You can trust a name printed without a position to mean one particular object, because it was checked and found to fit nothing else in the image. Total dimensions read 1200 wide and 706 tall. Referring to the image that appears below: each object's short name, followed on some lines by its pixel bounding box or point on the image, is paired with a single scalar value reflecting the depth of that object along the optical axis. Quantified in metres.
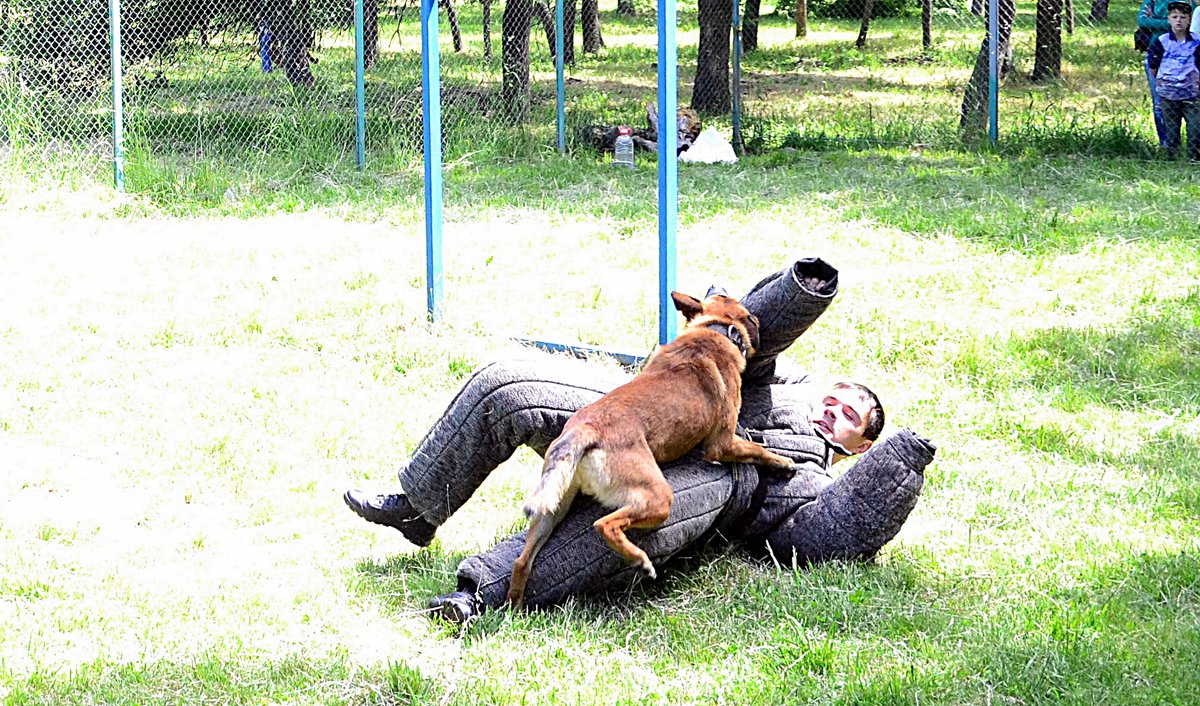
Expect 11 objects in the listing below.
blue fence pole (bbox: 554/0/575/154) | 12.68
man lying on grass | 3.45
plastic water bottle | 11.98
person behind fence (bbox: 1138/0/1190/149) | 13.66
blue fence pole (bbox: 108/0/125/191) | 10.70
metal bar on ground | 6.00
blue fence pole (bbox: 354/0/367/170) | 11.78
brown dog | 3.27
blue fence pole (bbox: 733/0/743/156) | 12.10
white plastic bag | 12.10
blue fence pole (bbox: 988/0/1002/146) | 11.86
